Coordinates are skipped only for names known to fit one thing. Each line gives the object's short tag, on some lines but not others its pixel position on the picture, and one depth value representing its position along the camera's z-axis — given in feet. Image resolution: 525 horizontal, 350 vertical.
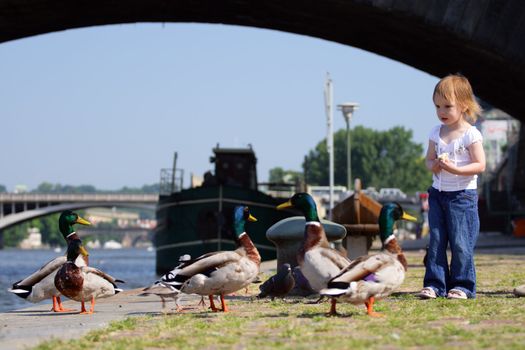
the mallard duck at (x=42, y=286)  35.14
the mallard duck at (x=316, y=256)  29.27
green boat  132.46
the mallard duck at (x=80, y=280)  32.37
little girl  33.42
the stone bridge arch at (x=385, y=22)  63.46
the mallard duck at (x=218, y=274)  30.40
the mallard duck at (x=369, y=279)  26.89
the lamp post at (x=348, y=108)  122.62
